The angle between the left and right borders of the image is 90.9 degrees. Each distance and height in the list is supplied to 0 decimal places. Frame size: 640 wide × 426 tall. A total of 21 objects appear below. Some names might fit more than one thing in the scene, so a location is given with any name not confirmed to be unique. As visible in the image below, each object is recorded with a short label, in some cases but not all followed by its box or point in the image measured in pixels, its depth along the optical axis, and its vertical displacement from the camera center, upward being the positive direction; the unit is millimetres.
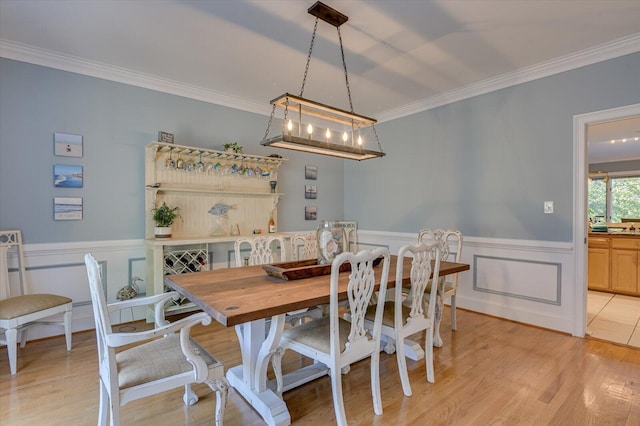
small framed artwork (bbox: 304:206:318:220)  4777 -29
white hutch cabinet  3252 +164
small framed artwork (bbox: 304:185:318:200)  4781 +294
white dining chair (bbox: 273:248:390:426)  1619 -724
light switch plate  3117 +27
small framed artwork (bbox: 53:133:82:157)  2918 +637
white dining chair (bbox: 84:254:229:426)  1344 -721
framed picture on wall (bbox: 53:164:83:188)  2922 +344
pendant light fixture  2156 +731
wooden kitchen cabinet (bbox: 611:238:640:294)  4312 -777
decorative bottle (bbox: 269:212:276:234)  4170 -184
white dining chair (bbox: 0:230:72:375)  2264 -724
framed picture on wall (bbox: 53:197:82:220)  2924 +42
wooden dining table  1480 -448
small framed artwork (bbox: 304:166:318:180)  4777 +594
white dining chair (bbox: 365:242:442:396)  1985 -707
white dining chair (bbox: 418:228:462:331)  2768 -641
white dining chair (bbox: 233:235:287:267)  2807 -345
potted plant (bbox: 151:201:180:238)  3211 -84
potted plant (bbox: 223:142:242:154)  3775 +774
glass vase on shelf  3699 -206
